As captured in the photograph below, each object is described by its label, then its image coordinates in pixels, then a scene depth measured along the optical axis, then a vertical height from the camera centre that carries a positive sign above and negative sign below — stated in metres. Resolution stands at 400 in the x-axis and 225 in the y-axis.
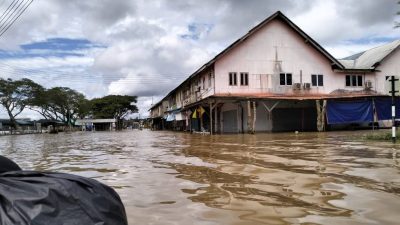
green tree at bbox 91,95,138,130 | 77.12 +4.19
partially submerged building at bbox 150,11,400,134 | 26.27 +2.88
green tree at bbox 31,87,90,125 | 65.62 +4.40
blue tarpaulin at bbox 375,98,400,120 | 26.66 +1.08
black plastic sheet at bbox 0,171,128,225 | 2.07 -0.37
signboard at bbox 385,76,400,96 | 13.34 +1.29
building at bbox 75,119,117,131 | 78.31 +0.98
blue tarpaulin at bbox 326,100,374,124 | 25.94 +0.89
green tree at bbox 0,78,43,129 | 59.31 +5.51
